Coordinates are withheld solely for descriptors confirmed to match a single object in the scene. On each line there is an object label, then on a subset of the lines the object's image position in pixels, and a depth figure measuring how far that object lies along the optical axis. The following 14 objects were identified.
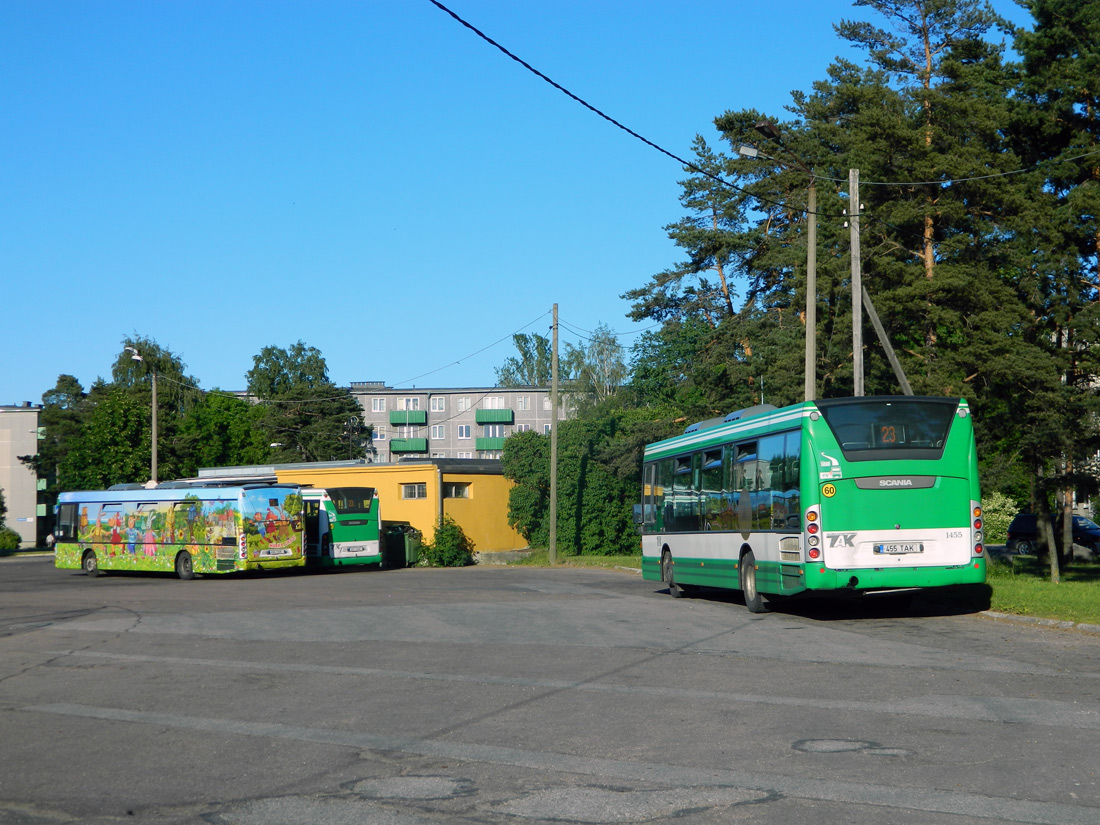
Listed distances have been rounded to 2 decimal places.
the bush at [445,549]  41.16
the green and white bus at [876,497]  15.62
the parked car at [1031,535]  41.99
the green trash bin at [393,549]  40.78
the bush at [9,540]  74.25
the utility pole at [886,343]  23.81
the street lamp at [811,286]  23.67
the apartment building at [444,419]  113.94
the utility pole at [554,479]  40.12
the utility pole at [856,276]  24.09
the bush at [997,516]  50.22
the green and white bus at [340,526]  36.69
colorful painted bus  32.47
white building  95.06
